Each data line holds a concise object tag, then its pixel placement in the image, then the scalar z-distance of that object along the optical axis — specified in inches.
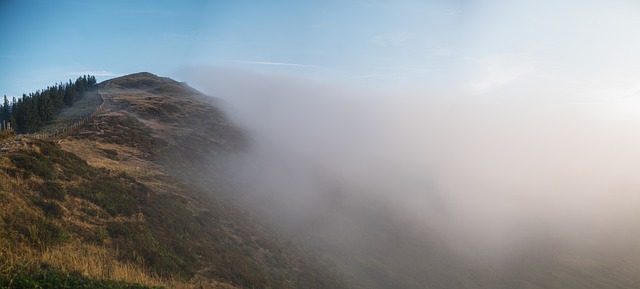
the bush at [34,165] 788.0
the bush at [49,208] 659.1
